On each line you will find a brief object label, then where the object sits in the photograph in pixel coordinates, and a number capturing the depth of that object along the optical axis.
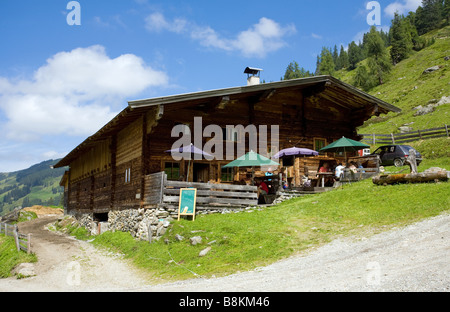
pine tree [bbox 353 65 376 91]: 94.06
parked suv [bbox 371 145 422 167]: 25.62
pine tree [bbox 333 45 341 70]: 154.55
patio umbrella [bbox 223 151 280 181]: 17.34
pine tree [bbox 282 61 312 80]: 129.49
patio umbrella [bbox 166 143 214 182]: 16.61
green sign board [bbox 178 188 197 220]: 15.01
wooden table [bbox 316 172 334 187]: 19.36
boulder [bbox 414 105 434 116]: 55.30
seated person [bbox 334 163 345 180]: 20.19
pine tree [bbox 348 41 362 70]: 144.88
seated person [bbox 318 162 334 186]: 21.16
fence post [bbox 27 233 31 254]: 17.18
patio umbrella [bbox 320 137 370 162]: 19.31
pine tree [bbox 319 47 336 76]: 125.62
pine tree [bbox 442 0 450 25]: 128.12
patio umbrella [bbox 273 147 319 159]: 19.23
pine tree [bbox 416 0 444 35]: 131.12
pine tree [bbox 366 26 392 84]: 94.56
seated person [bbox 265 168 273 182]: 19.75
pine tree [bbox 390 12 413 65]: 105.75
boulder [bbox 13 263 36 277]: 13.93
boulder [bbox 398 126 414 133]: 50.00
